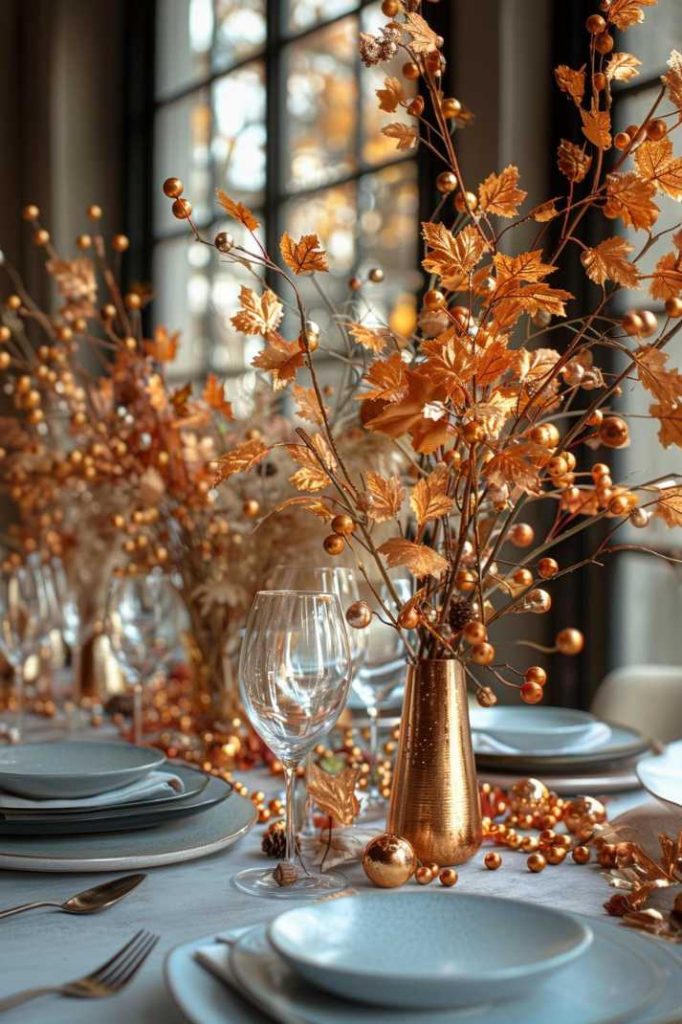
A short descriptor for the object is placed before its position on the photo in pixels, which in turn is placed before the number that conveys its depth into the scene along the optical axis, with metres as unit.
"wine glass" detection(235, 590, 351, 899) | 0.85
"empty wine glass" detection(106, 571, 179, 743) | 1.46
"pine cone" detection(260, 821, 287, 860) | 0.94
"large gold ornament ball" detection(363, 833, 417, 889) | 0.84
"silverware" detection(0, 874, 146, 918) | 0.77
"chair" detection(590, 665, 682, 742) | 1.81
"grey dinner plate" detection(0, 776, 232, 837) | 0.89
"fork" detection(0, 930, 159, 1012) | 0.61
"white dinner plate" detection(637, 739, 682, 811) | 0.90
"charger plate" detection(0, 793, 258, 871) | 0.85
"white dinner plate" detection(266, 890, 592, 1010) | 0.54
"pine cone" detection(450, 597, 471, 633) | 0.90
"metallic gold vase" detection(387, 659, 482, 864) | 0.90
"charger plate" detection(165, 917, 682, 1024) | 0.56
